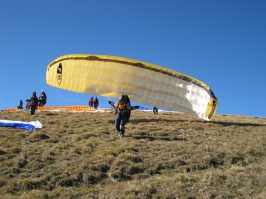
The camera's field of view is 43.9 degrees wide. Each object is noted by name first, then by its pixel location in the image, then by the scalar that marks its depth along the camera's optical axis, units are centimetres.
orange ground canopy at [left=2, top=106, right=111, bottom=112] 3604
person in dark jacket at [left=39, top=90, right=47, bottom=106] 3252
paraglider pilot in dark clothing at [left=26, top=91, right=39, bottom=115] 2726
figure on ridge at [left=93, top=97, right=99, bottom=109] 4234
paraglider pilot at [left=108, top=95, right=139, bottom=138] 1710
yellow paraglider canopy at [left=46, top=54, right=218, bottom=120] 2231
